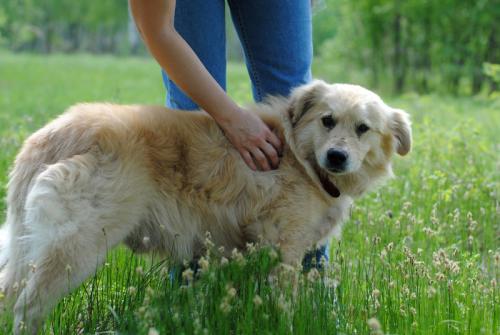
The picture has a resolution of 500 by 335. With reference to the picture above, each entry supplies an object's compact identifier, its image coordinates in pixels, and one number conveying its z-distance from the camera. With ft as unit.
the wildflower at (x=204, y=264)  9.52
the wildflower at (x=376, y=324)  8.19
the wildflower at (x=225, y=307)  9.15
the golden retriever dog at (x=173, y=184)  10.65
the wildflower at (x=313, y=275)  10.61
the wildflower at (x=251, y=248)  10.57
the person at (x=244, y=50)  12.03
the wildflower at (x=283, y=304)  10.16
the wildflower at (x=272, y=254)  10.02
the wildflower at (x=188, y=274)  9.25
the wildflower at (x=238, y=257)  10.15
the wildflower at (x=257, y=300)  9.48
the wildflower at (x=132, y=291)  10.10
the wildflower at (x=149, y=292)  9.79
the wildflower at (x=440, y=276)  11.15
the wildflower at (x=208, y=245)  10.31
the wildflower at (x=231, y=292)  9.22
